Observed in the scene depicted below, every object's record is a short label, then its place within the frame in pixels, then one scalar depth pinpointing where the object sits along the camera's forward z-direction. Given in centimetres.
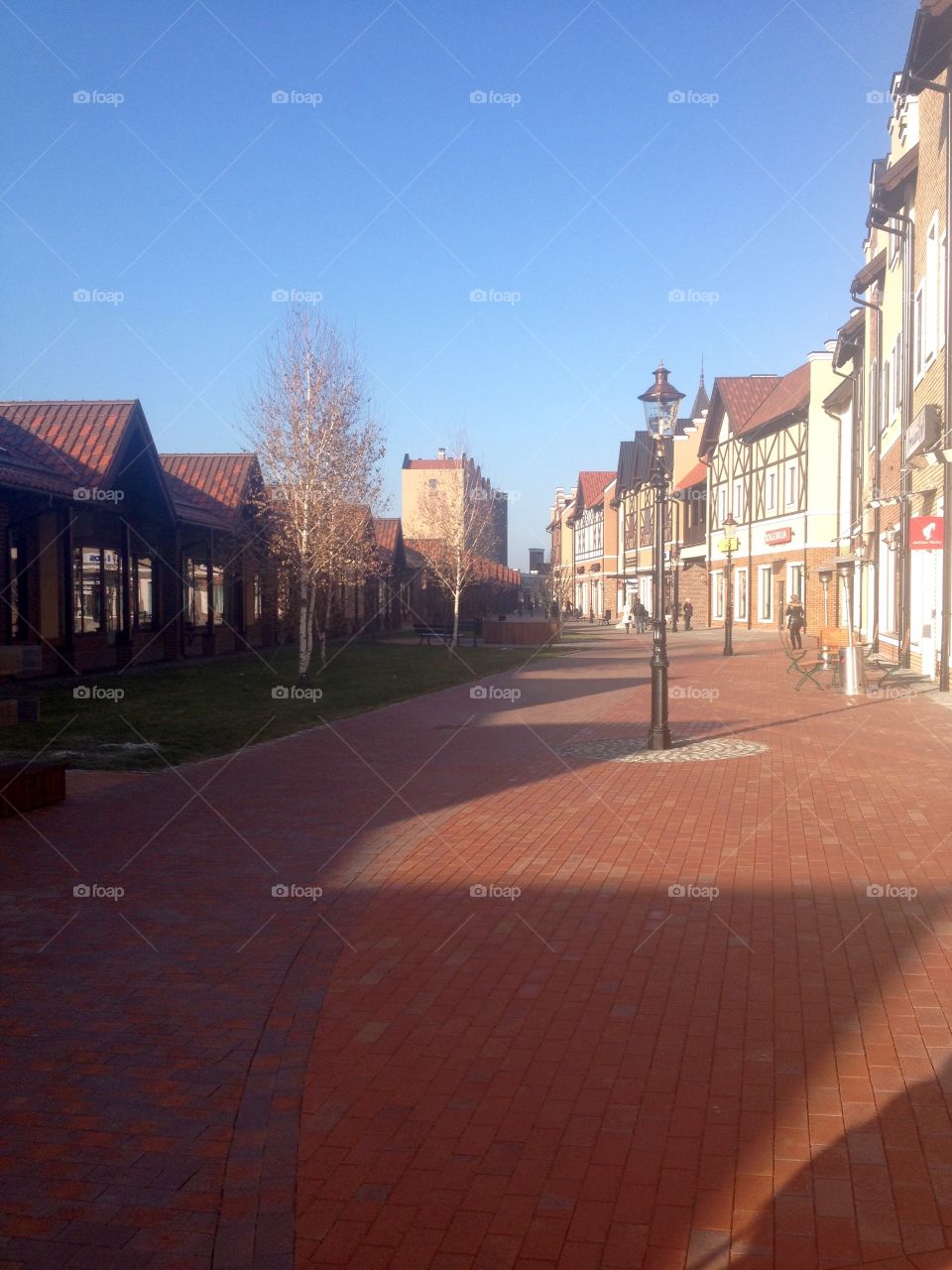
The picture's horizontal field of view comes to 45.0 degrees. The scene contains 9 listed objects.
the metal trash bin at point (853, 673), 1795
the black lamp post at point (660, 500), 1189
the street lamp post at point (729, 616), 2838
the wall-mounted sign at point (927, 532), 1617
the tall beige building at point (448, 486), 4162
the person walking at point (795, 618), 2691
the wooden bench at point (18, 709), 976
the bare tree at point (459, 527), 3981
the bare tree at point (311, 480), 2256
